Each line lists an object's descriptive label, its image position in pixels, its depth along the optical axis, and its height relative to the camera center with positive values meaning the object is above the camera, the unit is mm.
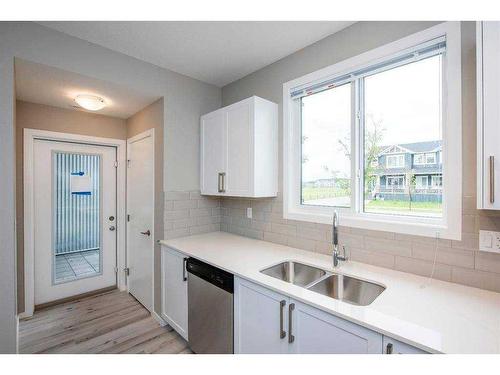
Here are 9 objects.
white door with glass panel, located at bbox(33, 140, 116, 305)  2732 -400
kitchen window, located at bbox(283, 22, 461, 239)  1411 +344
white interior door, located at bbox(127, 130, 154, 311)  2650 -360
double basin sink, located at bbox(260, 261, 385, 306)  1472 -662
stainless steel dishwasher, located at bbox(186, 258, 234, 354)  1662 -928
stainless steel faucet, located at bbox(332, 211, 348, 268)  1638 -373
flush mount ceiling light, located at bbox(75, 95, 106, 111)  2303 +825
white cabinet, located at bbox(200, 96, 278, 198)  2145 +343
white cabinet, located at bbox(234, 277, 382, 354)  1073 -746
